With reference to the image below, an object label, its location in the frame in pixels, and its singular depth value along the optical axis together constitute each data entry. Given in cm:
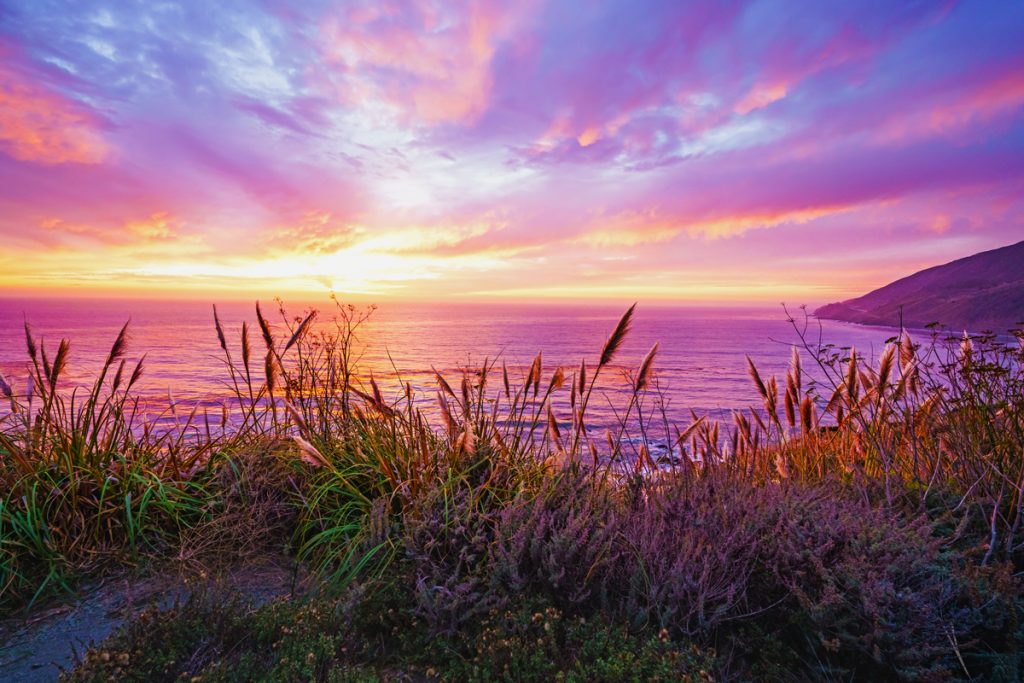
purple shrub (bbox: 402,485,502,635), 253
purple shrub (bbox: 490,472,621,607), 263
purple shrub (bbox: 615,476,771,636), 250
